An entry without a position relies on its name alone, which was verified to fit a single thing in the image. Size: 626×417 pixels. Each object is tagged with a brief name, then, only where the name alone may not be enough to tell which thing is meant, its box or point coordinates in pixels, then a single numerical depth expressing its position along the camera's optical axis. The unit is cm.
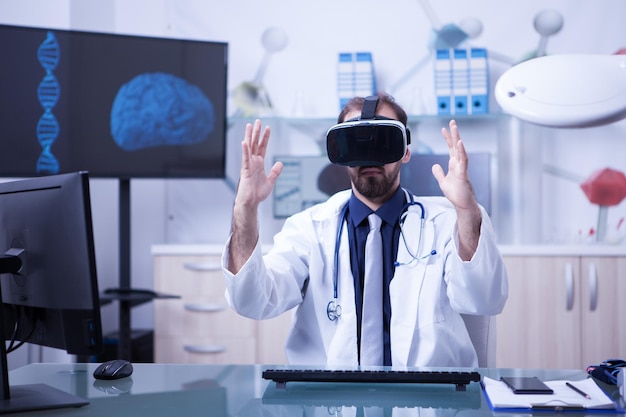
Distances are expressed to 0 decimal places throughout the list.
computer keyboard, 138
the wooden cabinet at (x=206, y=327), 339
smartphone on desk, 126
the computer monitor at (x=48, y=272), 130
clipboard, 118
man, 172
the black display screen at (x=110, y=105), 307
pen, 124
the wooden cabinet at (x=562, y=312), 326
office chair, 192
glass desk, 122
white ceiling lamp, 112
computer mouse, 150
